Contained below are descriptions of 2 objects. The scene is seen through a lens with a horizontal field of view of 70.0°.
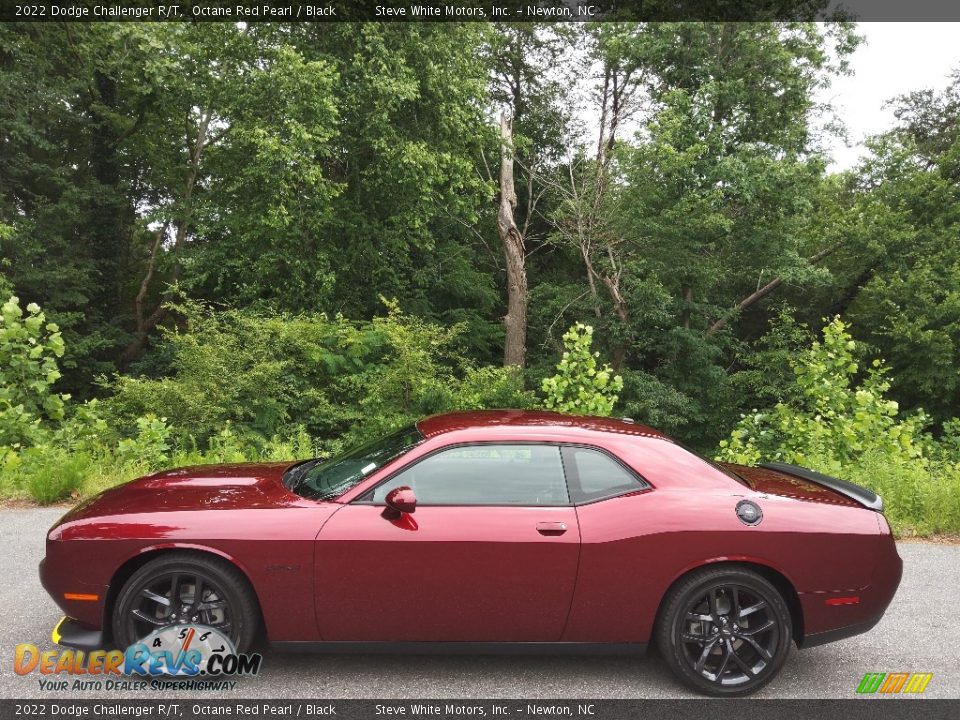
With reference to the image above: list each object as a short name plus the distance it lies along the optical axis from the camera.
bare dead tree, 19.95
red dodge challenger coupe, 3.41
